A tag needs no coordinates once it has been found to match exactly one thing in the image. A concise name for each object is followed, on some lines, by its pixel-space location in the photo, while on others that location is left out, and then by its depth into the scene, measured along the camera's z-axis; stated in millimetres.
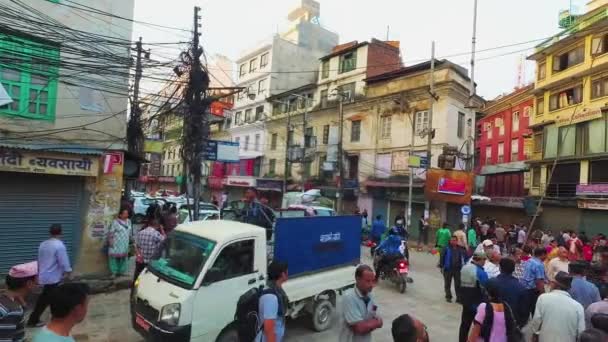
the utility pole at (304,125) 30809
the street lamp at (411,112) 23862
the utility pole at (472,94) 20516
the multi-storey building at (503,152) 26773
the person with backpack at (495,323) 4141
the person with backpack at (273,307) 3766
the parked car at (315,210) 14425
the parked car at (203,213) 16328
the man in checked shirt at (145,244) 7699
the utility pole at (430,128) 20150
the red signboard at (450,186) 21047
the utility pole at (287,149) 31109
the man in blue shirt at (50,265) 6371
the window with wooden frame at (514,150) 32938
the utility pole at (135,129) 13141
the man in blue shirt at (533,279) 6527
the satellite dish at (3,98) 6231
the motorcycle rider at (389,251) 10430
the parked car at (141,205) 21792
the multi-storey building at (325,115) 28734
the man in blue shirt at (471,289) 6047
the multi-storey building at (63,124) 8516
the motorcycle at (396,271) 10102
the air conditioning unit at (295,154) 30219
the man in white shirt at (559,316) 4258
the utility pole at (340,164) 27277
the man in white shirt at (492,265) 6930
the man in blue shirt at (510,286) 5203
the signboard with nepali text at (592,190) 19078
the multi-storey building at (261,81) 37656
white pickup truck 5020
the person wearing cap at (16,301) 3146
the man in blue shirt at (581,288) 5266
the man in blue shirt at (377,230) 14551
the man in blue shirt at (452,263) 9117
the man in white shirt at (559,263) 6809
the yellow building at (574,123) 20203
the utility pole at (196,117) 10461
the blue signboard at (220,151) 10867
